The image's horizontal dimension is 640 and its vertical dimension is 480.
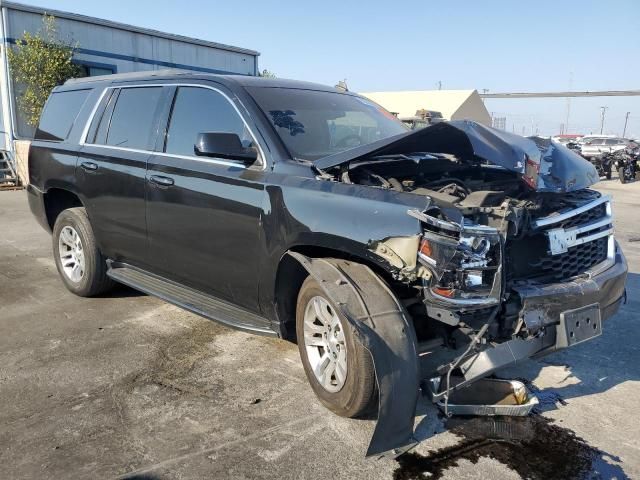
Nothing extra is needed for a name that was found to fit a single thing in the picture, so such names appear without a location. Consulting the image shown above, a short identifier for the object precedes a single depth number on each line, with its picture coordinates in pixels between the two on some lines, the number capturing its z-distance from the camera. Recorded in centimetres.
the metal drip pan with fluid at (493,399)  304
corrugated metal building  1688
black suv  278
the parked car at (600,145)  2592
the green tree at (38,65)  1627
